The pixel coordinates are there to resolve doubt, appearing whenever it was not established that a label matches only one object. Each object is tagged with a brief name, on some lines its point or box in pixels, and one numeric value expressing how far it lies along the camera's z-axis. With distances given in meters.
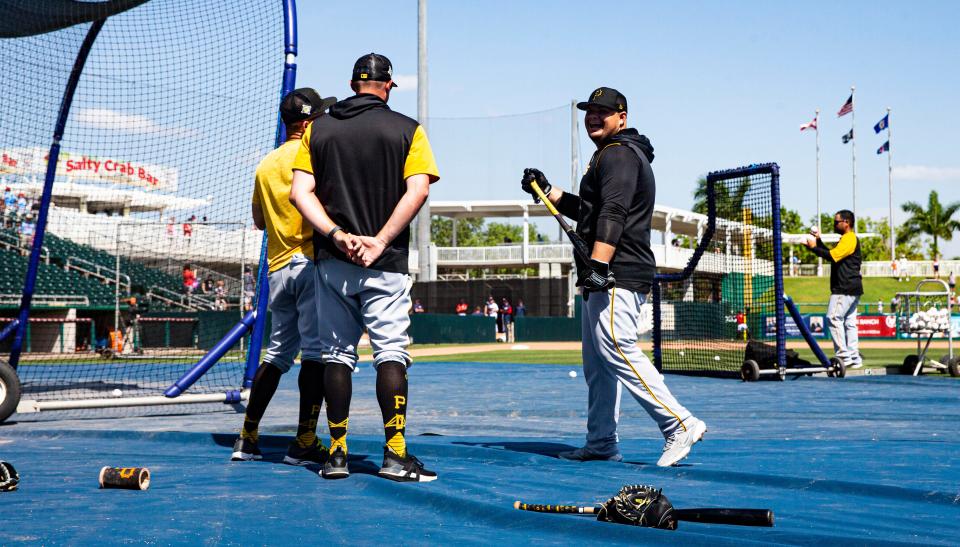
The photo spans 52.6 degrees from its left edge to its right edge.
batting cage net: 8.30
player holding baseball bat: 5.06
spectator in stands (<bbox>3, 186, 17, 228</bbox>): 12.37
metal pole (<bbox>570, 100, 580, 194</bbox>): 48.34
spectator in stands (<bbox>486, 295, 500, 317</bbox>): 38.60
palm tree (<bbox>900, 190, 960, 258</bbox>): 88.94
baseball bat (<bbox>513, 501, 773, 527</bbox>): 3.38
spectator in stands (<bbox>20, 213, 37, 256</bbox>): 12.68
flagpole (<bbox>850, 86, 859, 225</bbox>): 70.41
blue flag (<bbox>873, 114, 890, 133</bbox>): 69.12
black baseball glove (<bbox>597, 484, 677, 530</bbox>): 3.34
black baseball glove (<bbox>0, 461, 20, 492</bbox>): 4.18
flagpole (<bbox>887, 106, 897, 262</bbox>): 73.50
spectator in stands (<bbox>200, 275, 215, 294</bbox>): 26.98
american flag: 62.62
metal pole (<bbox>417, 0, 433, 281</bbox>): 33.34
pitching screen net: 12.09
